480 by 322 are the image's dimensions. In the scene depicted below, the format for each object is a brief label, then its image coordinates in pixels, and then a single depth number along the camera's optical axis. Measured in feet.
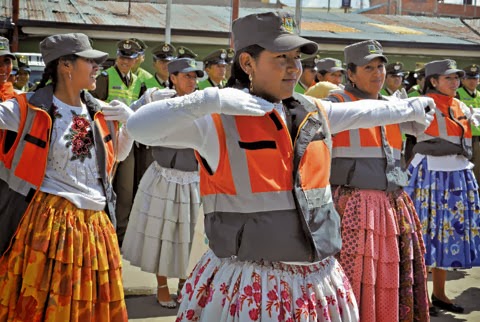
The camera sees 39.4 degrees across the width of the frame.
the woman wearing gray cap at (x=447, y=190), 18.93
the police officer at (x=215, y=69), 23.85
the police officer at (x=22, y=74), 29.40
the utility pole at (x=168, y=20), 32.54
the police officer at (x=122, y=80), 25.45
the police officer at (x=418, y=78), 28.95
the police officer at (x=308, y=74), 27.37
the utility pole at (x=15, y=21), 40.70
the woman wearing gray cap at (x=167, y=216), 18.69
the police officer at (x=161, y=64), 26.32
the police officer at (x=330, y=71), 26.27
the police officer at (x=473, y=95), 31.78
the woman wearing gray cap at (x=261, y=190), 8.15
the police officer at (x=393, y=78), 31.56
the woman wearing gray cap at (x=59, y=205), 11.98
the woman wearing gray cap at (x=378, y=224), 12.98
